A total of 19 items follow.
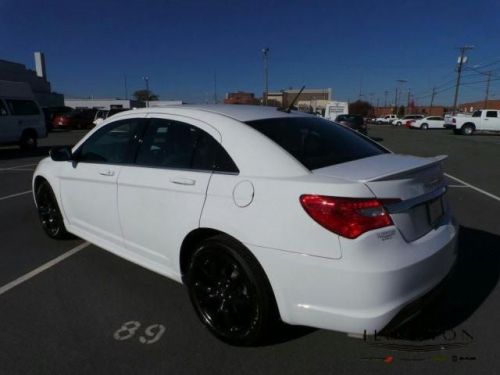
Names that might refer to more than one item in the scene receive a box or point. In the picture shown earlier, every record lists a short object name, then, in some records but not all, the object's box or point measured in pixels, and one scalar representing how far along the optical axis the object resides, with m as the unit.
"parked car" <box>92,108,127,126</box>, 28.71
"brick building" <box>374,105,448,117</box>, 102.50
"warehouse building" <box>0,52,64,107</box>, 49.16
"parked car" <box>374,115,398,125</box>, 69.78
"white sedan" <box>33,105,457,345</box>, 2.31
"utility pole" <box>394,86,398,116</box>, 107.66
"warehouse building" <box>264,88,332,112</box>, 84.49
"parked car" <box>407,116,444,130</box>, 46.72
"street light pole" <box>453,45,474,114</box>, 57.08
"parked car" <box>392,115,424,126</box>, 54.53
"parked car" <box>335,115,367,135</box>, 22.64
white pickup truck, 32.22
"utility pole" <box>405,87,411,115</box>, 112.36
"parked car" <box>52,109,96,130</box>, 31.33
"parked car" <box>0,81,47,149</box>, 14.52
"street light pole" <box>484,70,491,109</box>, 67.05
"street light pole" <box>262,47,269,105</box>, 45.62
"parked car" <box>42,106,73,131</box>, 31.22
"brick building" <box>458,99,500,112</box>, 86.62
